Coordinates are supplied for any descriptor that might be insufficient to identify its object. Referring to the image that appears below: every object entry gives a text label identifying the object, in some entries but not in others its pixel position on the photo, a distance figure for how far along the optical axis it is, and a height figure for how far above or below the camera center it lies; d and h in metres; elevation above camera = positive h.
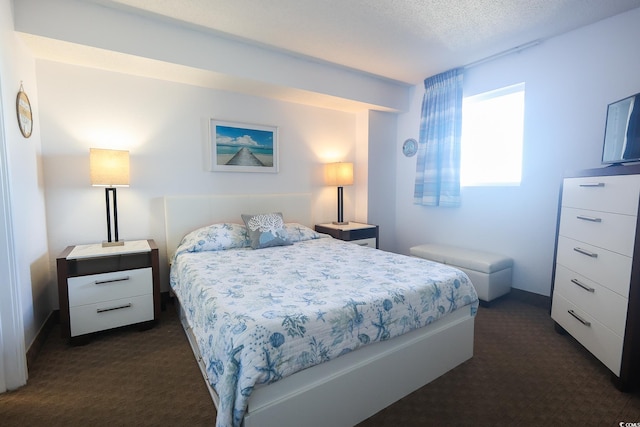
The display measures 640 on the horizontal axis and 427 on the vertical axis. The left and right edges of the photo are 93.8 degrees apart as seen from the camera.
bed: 1.21 -0.69
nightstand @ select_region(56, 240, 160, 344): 2.16 -0.79
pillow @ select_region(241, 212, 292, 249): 2.78 -0.43
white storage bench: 2.90 -0.80
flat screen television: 1.94 +0.39
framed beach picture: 3.18 +0.43
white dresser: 1.67 -0.49
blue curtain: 3.55 +0.56
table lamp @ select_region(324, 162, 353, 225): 3.81 +0.16
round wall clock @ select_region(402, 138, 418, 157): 4.07 +0.55
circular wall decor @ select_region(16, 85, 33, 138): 2.01 +0.48
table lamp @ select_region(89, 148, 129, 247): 2.40 +0.10
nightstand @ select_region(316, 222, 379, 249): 3.53 -0.55
